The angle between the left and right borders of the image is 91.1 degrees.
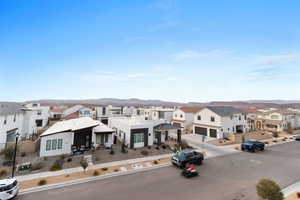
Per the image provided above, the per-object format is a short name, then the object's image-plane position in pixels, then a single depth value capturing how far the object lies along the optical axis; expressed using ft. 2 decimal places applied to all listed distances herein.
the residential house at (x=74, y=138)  57.52
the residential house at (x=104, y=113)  143.27
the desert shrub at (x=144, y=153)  62.22
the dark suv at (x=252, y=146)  71.25
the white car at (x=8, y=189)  28.94
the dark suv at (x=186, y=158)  48.99
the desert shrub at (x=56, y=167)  45.58
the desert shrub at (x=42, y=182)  36.86
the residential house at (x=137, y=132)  70.64
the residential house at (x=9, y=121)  71.15
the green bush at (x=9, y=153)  49.79
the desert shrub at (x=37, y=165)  45.94
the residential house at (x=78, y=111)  142.96
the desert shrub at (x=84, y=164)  42.52
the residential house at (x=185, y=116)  135.55
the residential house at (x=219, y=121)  99.81
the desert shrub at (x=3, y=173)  41.15
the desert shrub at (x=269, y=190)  24.89
